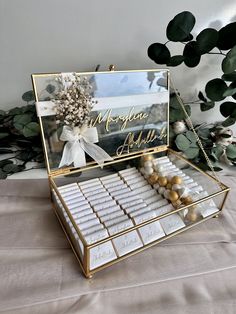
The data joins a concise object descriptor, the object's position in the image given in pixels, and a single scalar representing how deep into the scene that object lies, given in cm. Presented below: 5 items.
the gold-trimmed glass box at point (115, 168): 50
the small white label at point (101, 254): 45
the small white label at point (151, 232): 51
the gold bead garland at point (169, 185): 58
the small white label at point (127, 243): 48
